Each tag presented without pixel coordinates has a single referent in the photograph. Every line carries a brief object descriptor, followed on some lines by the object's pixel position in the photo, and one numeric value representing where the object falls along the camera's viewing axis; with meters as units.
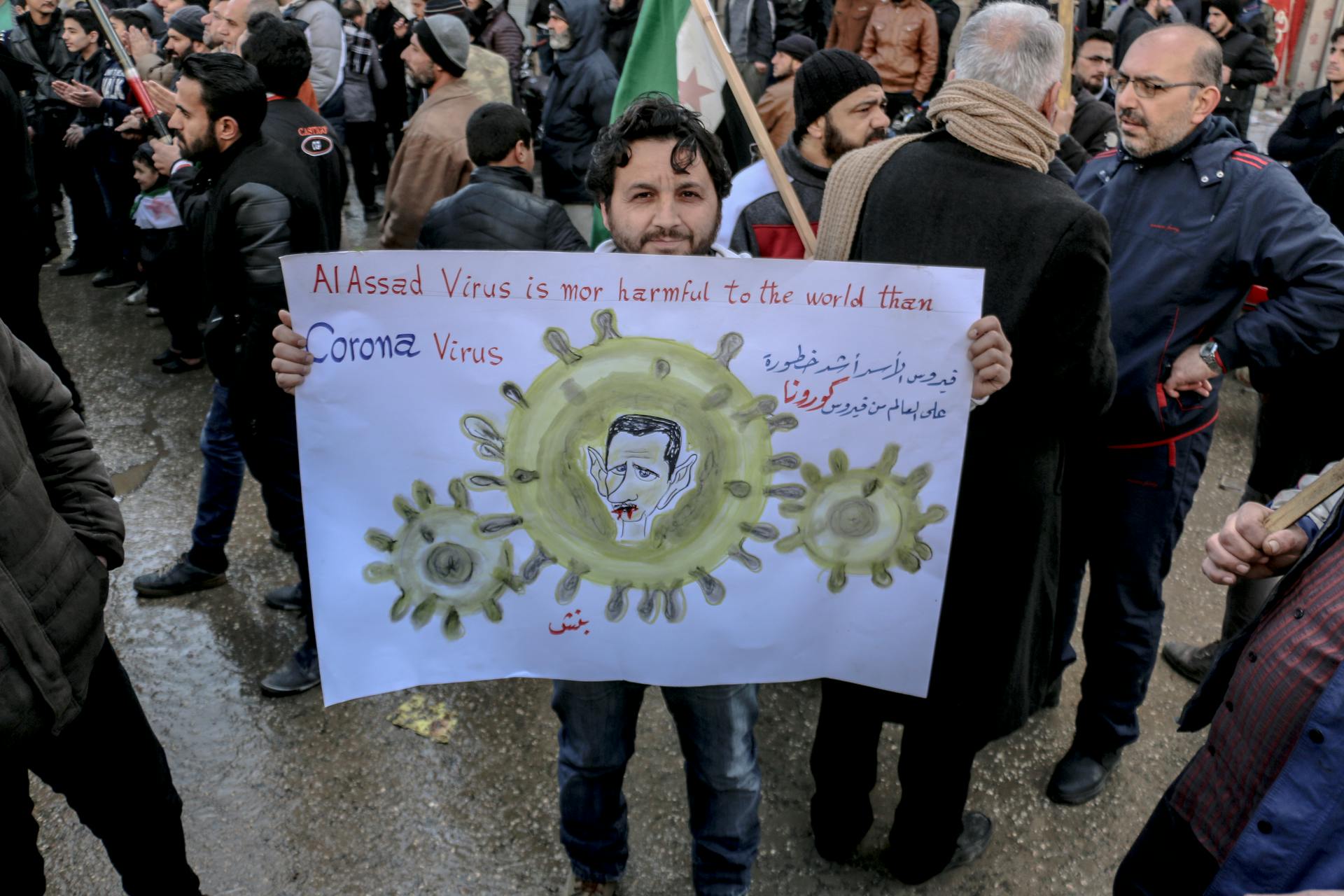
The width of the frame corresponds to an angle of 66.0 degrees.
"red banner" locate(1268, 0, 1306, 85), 10.91
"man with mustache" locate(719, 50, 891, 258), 3.29
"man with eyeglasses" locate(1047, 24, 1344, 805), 2.51
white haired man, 1.99
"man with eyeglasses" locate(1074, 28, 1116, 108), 5.96
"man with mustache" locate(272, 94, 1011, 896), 1.95
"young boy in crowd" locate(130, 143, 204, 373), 5.10
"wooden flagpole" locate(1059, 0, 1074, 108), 3.66
